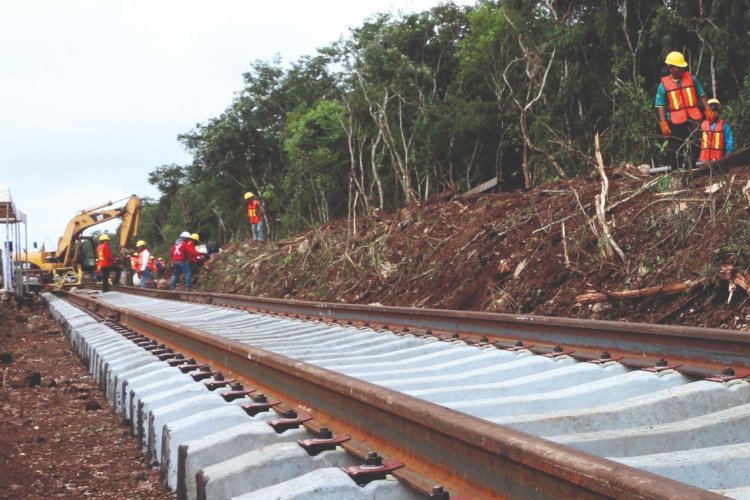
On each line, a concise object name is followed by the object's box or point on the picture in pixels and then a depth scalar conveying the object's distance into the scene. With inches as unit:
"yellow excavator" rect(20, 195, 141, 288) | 1015.0
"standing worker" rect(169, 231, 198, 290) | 797.9
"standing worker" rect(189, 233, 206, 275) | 813.2
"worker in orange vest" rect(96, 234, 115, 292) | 868.6
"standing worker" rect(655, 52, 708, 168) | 390.9
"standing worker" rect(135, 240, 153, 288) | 950.4
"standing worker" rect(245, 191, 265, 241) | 922.1
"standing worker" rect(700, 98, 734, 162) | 383.6
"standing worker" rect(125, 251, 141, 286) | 1022.4
